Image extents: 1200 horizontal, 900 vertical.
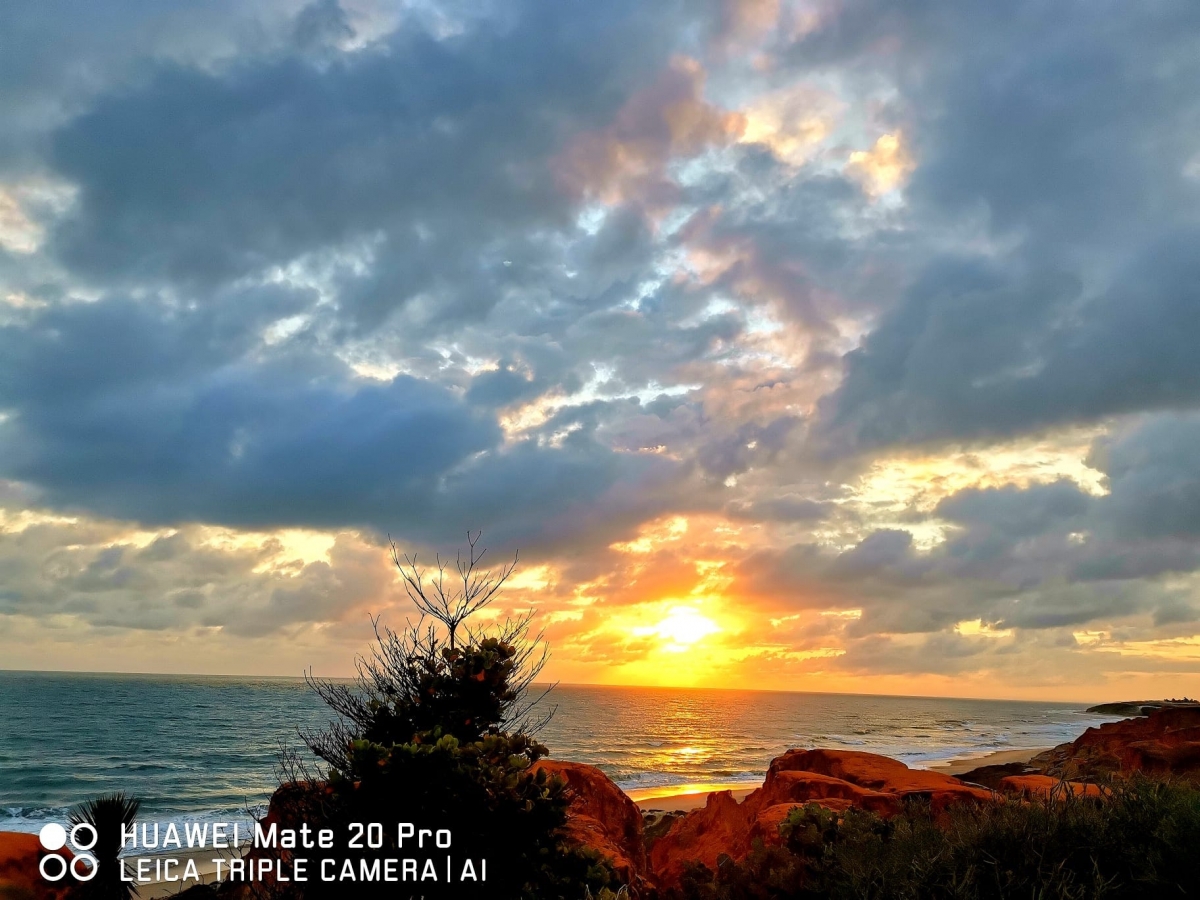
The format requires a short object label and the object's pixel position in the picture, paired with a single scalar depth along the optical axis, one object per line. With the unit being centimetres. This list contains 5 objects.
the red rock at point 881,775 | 1112
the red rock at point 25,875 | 1083
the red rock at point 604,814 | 1141
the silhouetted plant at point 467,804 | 800
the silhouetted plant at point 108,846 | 1081
